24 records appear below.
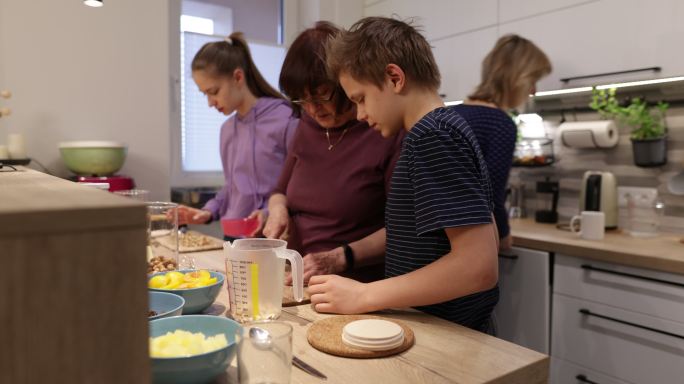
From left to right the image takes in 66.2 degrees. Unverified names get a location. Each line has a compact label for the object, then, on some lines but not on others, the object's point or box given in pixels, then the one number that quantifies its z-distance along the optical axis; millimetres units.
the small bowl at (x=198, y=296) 902
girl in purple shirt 1912
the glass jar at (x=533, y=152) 2562
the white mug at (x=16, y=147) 2088
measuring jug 877
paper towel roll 2279
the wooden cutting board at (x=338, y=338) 737
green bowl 2232
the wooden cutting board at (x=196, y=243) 1601
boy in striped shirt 848
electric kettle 2264
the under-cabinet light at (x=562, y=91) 2321
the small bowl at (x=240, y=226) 1556
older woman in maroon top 1228
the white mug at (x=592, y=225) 2049
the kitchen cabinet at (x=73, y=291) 369
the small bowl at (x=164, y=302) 848
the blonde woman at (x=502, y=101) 1858
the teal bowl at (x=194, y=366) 593
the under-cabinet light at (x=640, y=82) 2002
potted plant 2145
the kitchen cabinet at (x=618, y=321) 1724
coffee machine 2529
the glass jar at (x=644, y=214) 2129
